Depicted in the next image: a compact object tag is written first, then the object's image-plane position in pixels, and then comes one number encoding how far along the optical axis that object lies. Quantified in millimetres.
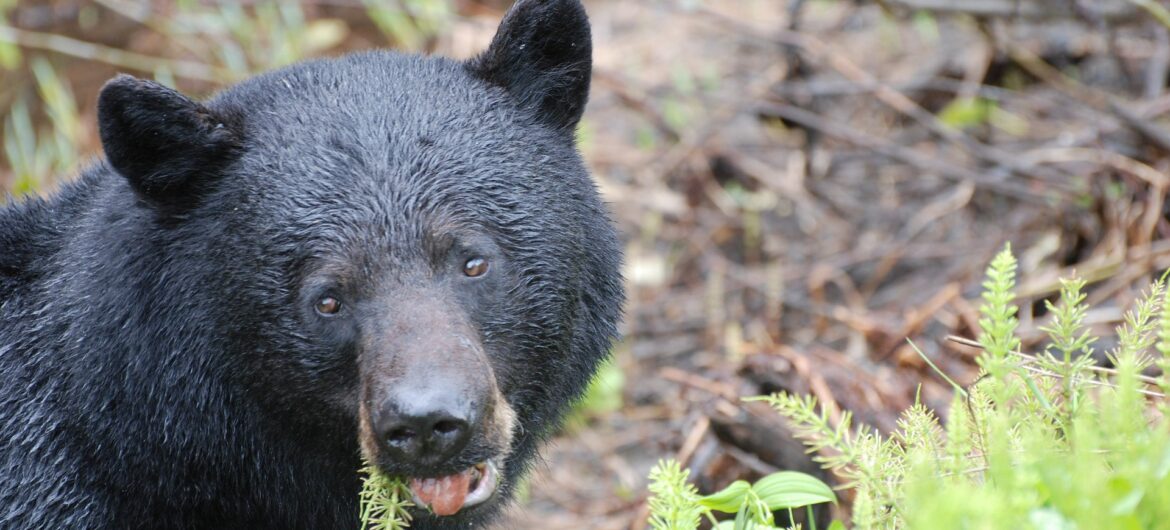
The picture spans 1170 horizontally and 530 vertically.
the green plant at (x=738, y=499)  5211
